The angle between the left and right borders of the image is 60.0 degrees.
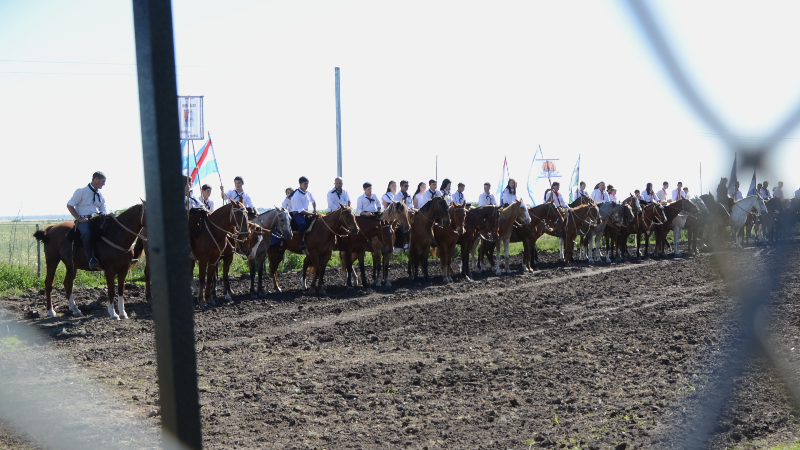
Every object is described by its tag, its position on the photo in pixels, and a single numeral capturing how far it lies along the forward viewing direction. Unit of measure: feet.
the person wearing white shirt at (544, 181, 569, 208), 70.13
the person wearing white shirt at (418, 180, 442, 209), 60.16
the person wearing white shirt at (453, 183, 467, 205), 63.72
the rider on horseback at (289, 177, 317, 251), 49.42
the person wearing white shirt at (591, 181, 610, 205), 76.84
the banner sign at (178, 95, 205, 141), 43.78
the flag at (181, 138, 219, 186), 54.95
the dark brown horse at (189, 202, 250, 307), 42.42
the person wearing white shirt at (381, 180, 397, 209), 59.16
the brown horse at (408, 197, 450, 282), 52.85
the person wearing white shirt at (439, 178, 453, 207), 58.59
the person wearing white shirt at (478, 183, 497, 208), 65.22
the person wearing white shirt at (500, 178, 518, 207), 65.57
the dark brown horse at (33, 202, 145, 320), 37.70
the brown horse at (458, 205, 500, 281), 57.77
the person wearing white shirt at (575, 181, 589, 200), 74.56
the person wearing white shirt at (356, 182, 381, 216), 54.67
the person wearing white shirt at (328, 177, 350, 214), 51.72
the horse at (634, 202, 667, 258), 56.54
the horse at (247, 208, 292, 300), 47.26
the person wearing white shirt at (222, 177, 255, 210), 51.21
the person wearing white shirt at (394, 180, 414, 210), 59.72
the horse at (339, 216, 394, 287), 51.82
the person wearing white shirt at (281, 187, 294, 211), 56.37
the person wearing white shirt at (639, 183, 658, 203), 70.58
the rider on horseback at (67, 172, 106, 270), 37.58
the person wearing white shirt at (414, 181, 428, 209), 61.31
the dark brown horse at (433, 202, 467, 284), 55.11
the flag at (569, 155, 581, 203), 81.01
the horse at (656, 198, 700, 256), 65.01
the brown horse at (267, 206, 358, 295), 49.21
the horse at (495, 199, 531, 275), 60.29
